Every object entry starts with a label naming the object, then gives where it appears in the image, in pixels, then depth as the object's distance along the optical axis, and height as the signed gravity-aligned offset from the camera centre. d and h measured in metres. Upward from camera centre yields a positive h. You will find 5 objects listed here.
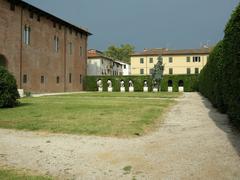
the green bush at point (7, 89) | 13.77 -0.09
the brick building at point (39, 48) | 30.42 +4.89
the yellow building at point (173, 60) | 67.69 +6.50
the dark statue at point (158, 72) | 45.76 +2.45
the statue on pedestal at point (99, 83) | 49.47 +0.73
